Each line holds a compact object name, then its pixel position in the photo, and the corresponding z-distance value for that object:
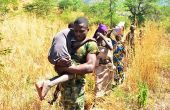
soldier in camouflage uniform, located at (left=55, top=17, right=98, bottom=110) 3.49
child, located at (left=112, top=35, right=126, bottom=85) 6.70
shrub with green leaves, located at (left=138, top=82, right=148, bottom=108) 5.22
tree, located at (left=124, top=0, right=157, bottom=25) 29.15
